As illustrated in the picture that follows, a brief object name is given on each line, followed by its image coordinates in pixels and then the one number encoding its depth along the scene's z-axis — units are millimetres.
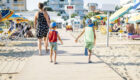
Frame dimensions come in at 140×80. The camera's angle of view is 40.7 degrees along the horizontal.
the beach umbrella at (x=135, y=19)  13867
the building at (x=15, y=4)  64438
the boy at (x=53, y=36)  5387
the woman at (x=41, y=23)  6666
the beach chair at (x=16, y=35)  12844
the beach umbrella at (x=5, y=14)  8551
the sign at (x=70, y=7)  25750
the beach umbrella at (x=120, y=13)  15948
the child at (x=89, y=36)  5593
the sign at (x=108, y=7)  9697
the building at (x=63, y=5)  76006
